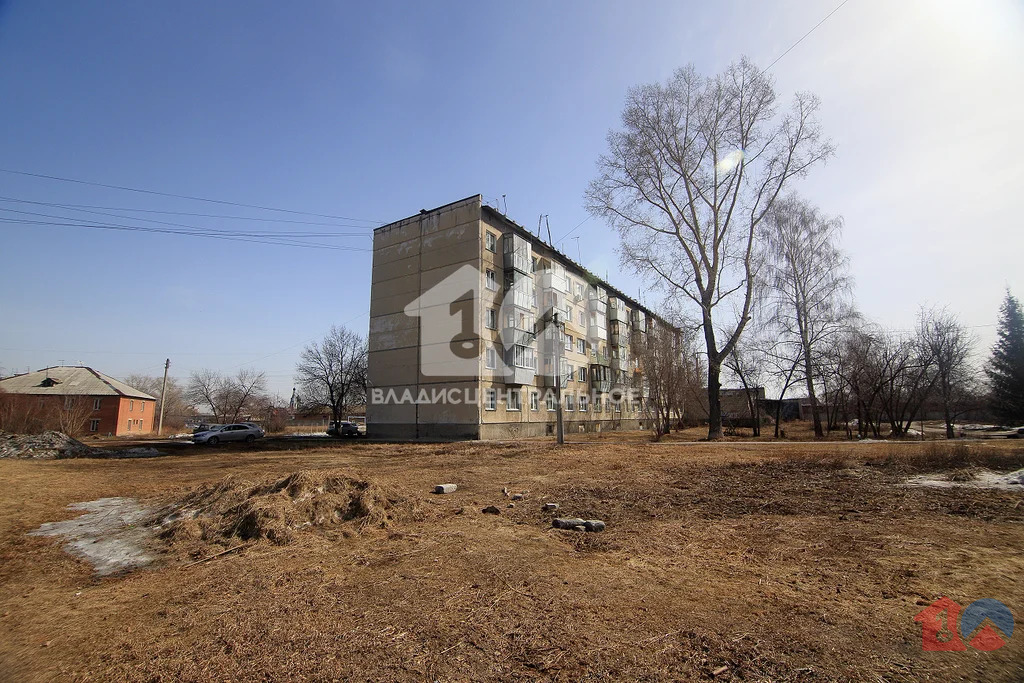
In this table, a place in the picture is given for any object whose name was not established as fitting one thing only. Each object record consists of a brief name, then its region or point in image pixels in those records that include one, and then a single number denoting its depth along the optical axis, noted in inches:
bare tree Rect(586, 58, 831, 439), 925.2
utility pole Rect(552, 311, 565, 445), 884.4
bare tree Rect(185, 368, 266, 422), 2647.6
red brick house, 1785.2
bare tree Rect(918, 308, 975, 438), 1017.5
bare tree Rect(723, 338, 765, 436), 1236.2
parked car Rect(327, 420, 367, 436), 1569.9
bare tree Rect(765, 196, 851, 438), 1157.1
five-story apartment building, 1136.2
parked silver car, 1250.0
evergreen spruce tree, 1305.4
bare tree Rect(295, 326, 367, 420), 2069.4
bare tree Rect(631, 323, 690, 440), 1188.5
